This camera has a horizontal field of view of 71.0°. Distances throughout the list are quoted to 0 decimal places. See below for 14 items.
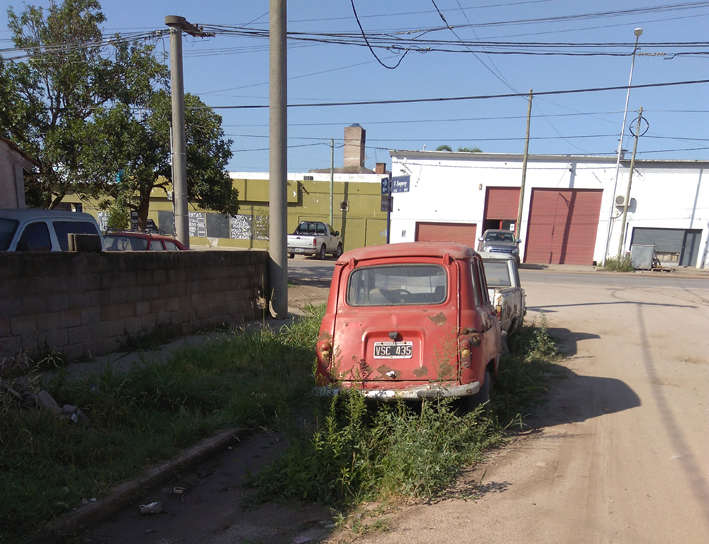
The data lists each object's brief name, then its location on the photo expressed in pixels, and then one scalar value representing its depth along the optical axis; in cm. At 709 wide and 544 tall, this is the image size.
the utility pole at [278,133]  975
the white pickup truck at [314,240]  2684
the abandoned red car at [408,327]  452
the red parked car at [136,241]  1024
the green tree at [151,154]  1220
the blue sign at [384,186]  2598
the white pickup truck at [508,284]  798
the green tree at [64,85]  1197
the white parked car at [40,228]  702
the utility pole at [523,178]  2759
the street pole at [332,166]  3218
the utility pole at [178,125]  1092
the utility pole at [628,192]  2739
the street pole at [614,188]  2803
